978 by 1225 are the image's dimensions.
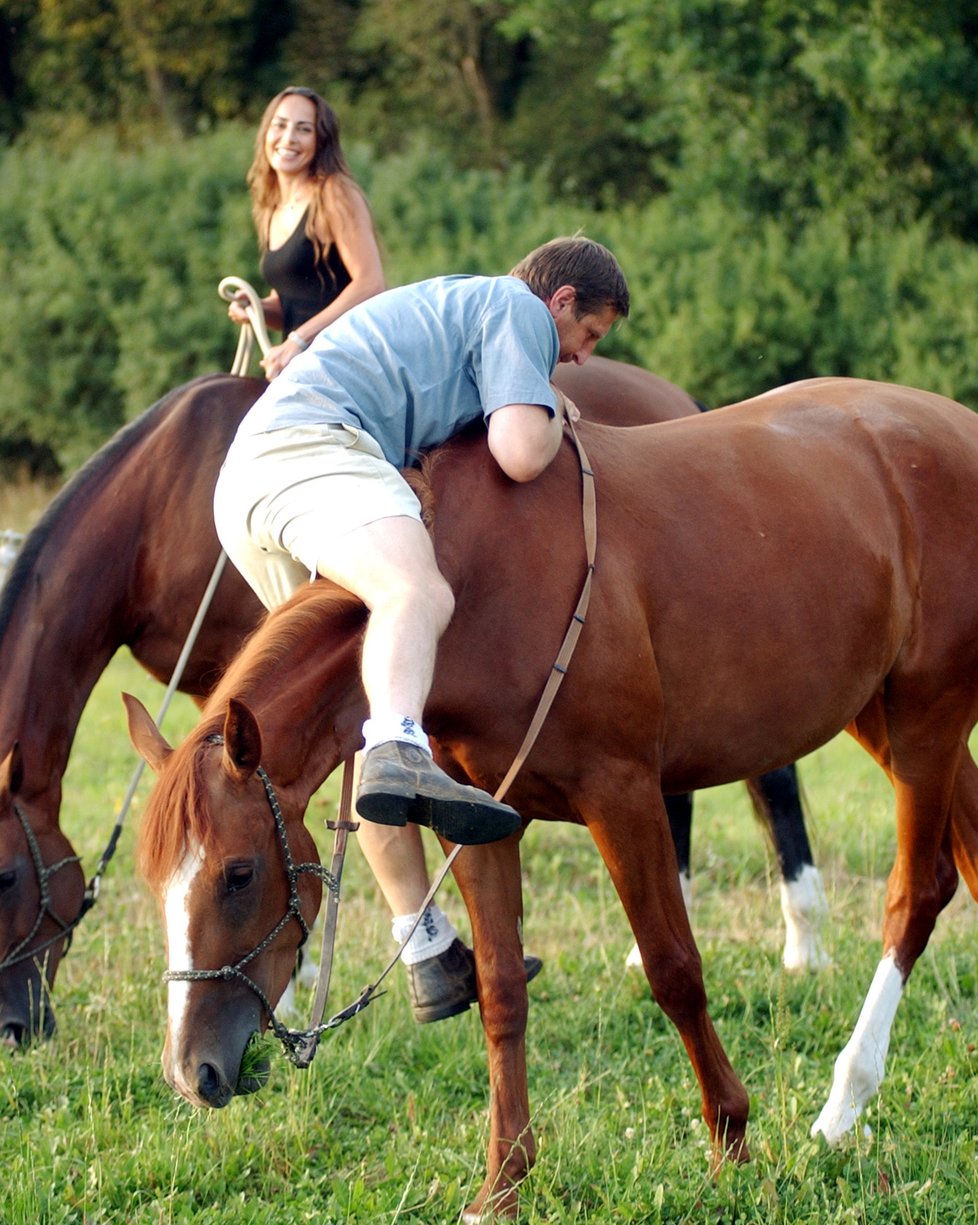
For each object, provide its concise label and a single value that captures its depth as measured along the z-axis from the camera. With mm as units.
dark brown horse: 8867
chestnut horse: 5582
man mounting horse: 5547
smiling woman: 9711
